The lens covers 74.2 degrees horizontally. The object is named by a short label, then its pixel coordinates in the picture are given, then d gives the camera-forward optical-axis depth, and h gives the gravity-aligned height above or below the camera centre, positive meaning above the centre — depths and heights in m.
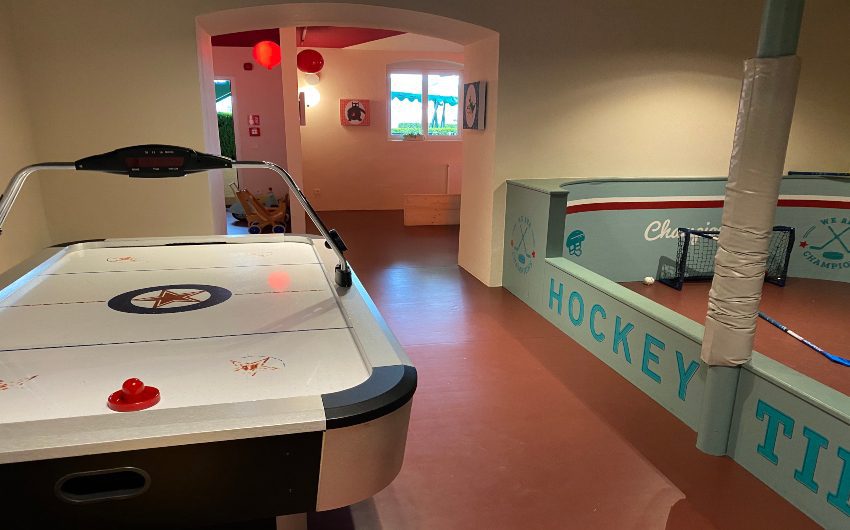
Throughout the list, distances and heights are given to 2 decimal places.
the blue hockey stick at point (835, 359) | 2.69 -1.05
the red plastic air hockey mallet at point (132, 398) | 1.28 -0.62
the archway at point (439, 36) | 4.46 +0.69
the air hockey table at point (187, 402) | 1.16 -0.64
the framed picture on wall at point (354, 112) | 9.36 +0.27
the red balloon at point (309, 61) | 8.52 +0.99
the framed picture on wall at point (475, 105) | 5.14 +0.24
